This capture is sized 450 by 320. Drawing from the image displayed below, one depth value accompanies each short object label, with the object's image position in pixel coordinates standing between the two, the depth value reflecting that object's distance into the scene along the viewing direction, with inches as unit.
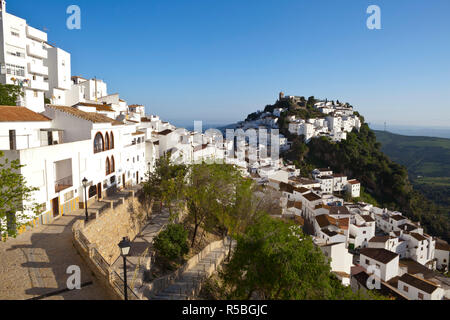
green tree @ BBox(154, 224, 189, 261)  652.1
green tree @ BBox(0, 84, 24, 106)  836.6
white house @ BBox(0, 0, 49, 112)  1255.5
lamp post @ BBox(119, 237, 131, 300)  319.3
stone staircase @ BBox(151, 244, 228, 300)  531.2
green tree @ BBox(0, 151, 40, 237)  380.3
